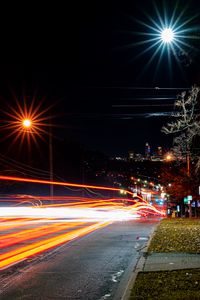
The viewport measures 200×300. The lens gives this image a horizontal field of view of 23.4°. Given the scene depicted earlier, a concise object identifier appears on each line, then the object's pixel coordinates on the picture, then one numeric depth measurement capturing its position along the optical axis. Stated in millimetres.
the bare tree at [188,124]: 17797
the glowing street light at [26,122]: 23938
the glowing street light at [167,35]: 11795
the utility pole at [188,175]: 44938
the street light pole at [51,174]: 34212
